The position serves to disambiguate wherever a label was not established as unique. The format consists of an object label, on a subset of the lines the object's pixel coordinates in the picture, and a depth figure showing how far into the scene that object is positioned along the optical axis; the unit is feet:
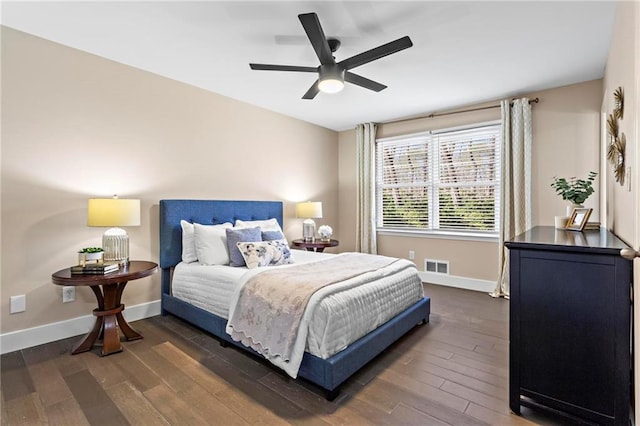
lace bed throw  6.59
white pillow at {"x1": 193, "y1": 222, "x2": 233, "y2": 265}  10.11
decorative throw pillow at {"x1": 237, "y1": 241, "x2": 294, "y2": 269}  9.56
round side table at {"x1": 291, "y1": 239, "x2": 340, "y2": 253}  14.70
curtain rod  12.66
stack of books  7.82
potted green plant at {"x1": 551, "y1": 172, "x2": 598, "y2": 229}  8.65
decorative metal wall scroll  6.41
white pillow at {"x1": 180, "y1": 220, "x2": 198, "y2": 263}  10.62
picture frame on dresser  7.98
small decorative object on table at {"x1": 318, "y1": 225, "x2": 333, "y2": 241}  15.35
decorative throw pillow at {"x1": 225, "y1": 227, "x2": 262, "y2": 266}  9.87
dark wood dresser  4.77
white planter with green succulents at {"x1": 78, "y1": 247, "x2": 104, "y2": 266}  8.13
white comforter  6.35
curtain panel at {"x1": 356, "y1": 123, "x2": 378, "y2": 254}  17.10
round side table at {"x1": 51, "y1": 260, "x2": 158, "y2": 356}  7.66
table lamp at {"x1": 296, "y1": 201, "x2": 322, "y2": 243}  15.31
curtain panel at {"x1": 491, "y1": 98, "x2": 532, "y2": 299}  12.71
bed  6.26
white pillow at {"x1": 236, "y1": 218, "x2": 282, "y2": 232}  12.15
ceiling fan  6.70
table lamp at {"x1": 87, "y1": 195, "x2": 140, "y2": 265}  8.28
